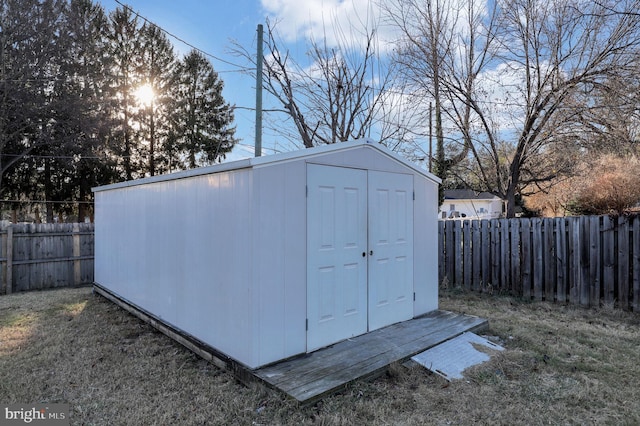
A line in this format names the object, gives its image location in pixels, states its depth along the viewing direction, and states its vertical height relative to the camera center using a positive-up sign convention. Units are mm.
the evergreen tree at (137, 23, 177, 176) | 17234 +6155
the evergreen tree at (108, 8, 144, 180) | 16312 +6162
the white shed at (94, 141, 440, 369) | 3314 -352
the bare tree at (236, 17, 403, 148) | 8758 +3225
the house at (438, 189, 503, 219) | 28531 +1132
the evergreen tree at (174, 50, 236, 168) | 18203 +5182
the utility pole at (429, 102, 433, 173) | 9137 +2097
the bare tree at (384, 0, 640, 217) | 7223 +3011
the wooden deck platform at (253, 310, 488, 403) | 2949 -1350
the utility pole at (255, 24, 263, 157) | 7516 +2537
